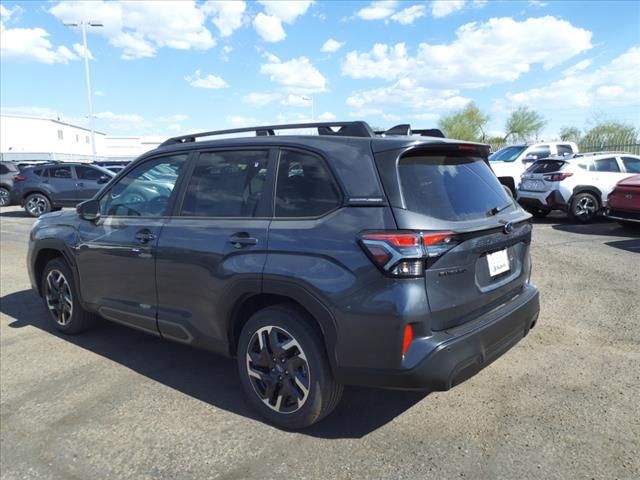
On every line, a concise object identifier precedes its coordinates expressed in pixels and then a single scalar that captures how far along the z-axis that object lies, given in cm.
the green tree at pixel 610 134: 2821
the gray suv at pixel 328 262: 260
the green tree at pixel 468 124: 5122
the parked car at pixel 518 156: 1447
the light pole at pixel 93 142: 3617
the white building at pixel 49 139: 6638
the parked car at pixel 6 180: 1864
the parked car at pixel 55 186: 1556
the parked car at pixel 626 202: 911
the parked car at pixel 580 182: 1117
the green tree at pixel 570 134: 3731
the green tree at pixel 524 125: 4703
